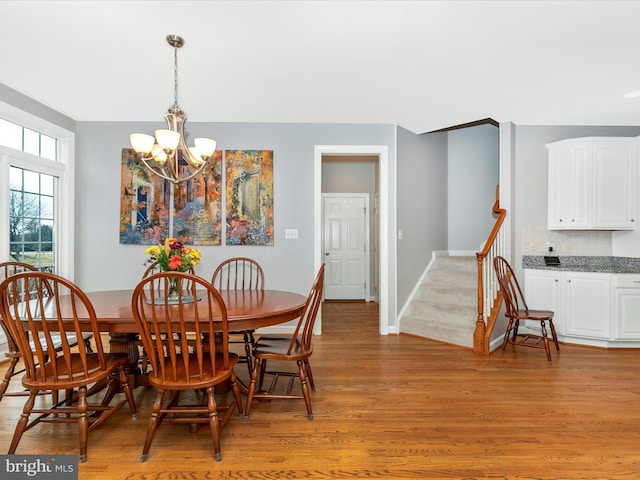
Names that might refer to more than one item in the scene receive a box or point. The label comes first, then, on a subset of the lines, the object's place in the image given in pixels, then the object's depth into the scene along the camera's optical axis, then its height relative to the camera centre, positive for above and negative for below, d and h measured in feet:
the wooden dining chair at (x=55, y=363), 5.74 -2.11
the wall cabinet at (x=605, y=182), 12.51 +1.95
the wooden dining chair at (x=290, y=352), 7.23 -2.29
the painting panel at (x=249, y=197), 13.69 +1.58
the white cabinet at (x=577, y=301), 11.85 -2.06
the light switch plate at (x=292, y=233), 13.87 +0.23
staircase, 12.60 -2.43
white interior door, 21.17 -0.11
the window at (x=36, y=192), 10.77 +1.54
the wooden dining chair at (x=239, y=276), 13.46 -1.36
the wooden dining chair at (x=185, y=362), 5.84 -2.11
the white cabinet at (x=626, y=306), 11.71 -2.15
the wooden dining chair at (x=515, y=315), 10.99 -2.30
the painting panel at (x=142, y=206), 13.58 +1.23
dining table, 6.51 -1.38
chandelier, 7.58 +2.06
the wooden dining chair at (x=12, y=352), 7.08 -2.33
